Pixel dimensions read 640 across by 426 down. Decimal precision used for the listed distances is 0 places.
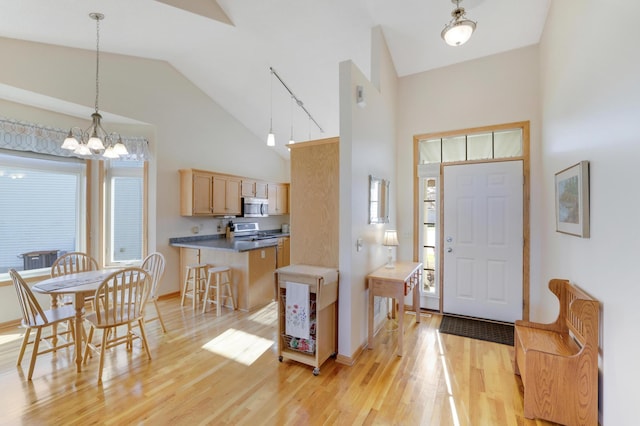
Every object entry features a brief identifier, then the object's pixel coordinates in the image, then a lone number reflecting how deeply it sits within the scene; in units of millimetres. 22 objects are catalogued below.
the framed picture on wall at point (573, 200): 1967
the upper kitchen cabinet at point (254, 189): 5840
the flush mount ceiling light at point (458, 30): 2318
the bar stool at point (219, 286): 3955
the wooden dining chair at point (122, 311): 2432
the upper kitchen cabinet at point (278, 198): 6680
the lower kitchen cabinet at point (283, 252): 5302
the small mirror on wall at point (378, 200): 3105
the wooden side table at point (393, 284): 2883
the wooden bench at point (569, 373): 1819
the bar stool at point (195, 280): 4163
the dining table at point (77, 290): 2467
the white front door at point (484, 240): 3543
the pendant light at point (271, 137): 4430
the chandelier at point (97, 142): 2713
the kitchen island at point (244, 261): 4137
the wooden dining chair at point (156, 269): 3217
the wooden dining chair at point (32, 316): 2371
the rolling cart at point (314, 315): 2508
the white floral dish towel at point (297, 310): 2566
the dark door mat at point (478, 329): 3245
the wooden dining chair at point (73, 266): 3213
